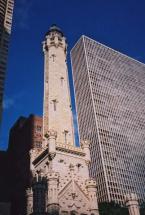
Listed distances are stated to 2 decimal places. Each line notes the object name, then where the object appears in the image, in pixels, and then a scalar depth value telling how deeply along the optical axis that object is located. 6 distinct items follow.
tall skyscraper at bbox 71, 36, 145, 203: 138.25
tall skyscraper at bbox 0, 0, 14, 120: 68.88
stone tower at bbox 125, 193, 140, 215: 48.97
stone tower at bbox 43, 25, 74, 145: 56.91
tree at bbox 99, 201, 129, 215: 77.19
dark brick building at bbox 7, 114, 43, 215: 115.94
